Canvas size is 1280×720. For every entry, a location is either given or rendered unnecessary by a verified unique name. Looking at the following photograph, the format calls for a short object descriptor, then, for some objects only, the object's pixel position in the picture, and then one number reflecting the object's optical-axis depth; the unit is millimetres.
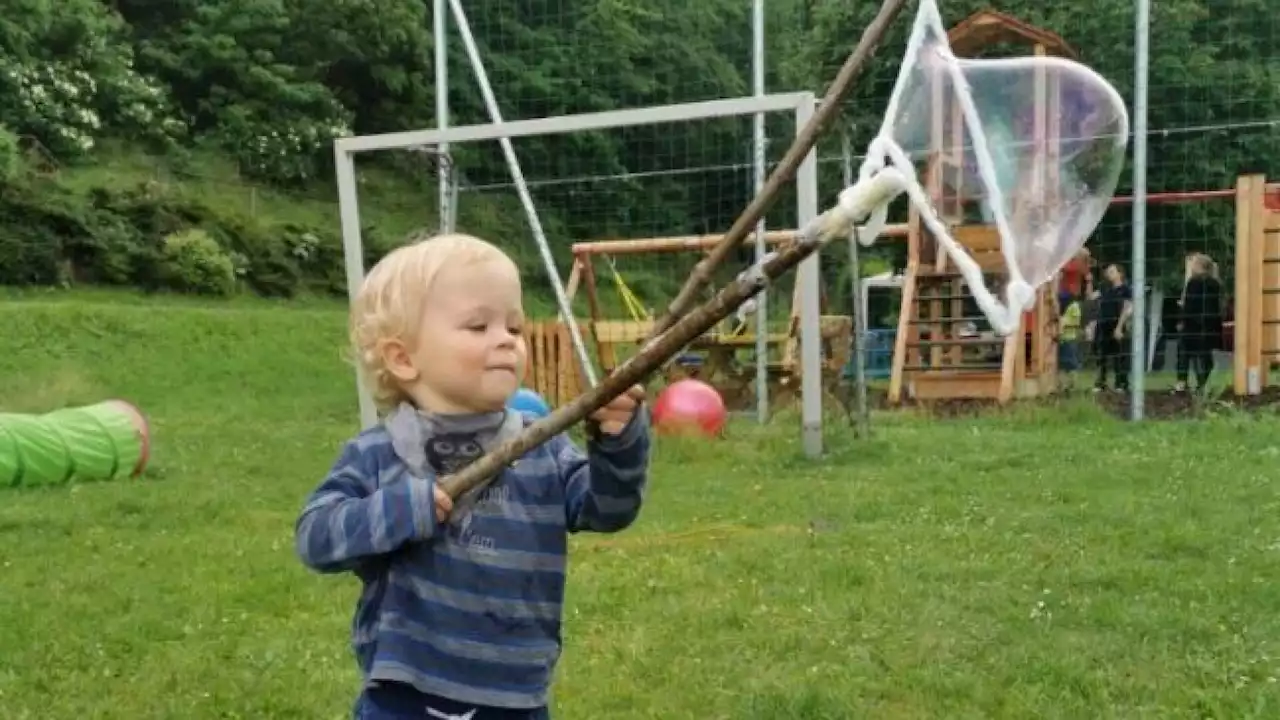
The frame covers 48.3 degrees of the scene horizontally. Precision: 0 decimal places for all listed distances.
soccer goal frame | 9742
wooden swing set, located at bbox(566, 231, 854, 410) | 13664
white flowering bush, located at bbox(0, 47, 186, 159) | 30109
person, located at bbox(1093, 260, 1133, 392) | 16797
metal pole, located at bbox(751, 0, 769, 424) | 13039
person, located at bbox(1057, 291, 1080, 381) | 20188
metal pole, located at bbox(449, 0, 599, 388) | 11164
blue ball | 9080
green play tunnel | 9664
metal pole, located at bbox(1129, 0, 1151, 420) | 12211
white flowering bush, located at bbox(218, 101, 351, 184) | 36969
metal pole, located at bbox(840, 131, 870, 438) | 10672
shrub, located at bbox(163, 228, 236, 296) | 26250
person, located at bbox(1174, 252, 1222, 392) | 16156
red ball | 11055
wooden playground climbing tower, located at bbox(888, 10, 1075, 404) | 14867
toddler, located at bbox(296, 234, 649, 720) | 2445
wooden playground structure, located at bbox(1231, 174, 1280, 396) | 14562
